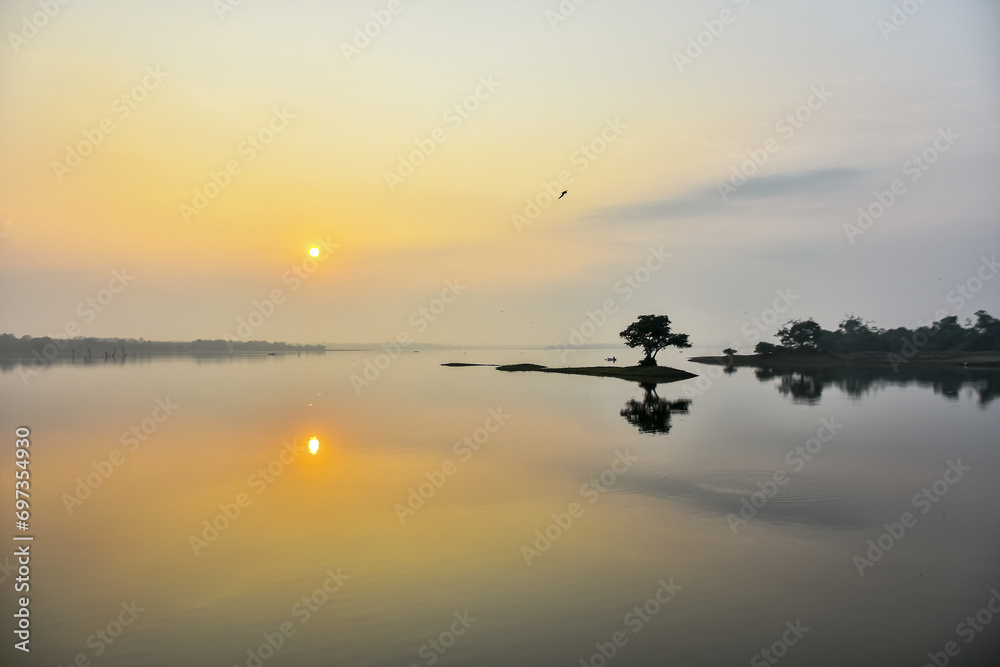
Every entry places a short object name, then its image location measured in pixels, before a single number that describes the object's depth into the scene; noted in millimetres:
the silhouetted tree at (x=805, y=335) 171375
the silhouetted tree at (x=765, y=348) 172625
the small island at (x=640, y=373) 109175
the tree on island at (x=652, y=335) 111688
